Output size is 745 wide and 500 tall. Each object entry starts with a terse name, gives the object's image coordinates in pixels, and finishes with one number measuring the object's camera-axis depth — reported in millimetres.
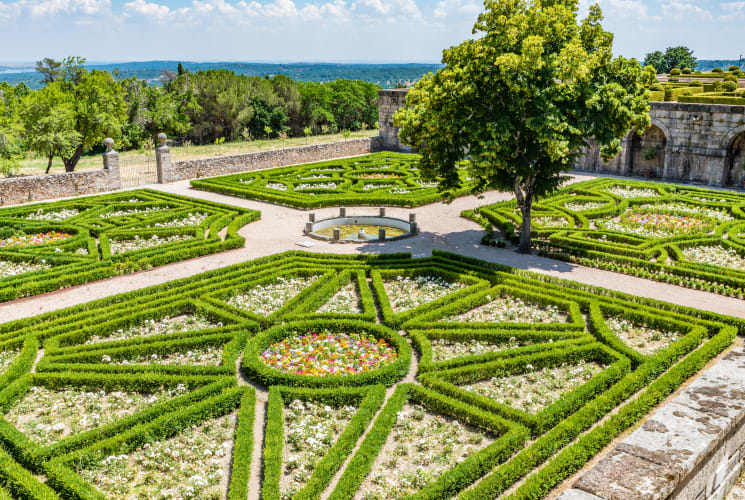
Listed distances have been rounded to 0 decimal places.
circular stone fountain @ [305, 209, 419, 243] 21156
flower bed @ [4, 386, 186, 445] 10141
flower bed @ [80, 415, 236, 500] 8648
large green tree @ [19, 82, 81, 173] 30953
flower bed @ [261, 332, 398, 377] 12064
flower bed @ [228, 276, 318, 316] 15203
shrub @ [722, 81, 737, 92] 35938
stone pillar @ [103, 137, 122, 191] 28780
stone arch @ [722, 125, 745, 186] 29266
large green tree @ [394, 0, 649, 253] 16516
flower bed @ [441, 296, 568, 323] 14516
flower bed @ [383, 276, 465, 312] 15430
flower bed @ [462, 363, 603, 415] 10914
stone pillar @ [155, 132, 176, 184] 30453
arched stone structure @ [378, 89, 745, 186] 29047
